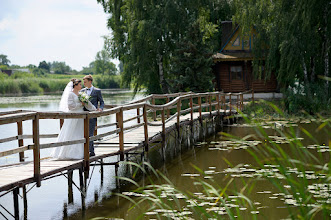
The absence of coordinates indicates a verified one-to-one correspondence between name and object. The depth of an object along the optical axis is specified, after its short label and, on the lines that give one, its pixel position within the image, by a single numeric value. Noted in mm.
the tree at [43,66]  148625
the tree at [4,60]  169250
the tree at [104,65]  94325
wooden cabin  28656
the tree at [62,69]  144975
